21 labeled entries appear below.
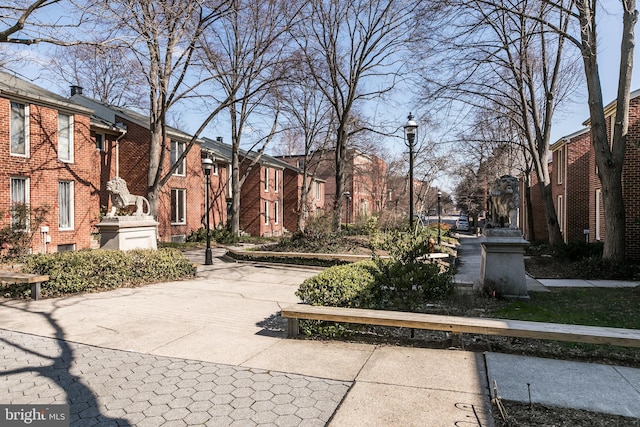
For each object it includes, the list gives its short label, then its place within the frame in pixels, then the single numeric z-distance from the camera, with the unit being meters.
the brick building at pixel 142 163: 23.38
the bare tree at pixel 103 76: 9.02
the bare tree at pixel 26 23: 7.37
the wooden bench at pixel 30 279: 8.26
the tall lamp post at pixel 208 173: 15.62
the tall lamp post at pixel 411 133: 11.94
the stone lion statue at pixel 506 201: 8.66
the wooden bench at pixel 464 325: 4.64
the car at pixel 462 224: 57.19
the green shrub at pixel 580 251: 13.95
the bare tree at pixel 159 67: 9.42
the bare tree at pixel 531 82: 15.30
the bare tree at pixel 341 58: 20.25
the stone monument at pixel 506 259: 8.35
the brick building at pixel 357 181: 50.62
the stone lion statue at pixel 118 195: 13.05
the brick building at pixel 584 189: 13.83
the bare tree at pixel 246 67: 18.39
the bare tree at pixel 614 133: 11.66
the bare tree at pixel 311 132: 33.65
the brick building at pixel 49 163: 16.39
